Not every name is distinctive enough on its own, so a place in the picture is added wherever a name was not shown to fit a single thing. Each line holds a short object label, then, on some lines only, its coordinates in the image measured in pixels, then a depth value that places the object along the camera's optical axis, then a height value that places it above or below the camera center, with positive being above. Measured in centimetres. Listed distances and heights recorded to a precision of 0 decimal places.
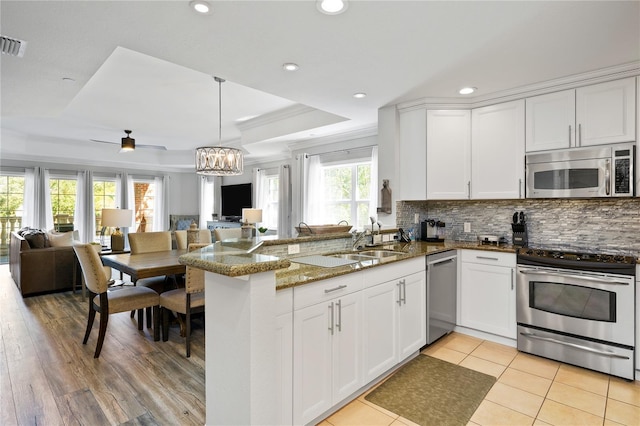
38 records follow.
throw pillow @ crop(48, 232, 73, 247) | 517 -47
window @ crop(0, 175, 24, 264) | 688 +4
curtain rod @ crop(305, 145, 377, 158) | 499 +100
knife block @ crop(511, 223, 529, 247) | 333 -24
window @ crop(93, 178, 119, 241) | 804 +36
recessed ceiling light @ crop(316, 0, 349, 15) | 177 +115
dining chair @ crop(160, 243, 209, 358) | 286 -84
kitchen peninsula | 147 -58
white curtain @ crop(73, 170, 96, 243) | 769 +3
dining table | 297 -53
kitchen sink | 284 -38
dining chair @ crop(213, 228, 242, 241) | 501 -35
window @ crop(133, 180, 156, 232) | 877 +21
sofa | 468 -84
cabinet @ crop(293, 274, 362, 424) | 174 -79
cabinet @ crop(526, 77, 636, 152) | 266 +84
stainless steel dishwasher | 291 -77
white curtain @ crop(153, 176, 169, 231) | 908 +16
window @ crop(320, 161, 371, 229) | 518 +32
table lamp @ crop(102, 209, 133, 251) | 562 -13
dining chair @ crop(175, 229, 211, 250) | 471 -41
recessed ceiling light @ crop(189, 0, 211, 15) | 176 +113
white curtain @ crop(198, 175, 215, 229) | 901 +33
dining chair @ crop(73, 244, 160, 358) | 290 -81
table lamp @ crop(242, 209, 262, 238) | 627 -8
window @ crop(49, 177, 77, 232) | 741 +33
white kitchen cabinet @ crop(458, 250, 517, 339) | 304 -79
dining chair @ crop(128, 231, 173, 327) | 368 -45
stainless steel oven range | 246 -79
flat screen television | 745 +28
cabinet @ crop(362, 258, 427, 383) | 222 -79
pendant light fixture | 426 +67
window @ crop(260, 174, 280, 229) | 695 +20
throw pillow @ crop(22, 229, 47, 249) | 485 -44
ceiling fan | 549 +113
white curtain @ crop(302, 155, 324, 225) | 574 +32
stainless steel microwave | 265 +35
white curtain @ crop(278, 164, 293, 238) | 621 +21
